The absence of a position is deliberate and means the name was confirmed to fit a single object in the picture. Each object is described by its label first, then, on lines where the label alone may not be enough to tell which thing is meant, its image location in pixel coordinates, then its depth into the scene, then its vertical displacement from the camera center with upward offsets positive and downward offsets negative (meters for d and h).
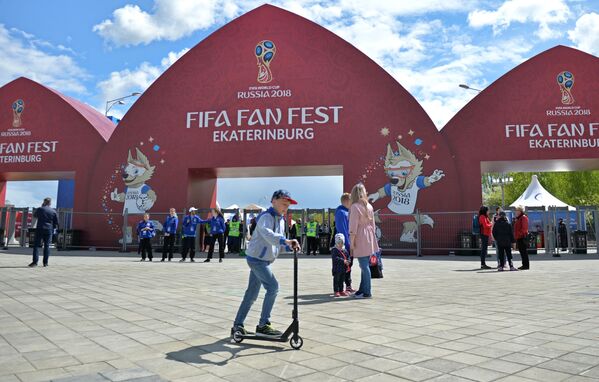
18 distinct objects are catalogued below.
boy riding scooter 4.54 -0.21
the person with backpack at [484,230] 12.86 +0.20
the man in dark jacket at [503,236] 12.29 +0.04
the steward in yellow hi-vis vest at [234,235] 21.45 -0.03
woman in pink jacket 7.42 +0.03
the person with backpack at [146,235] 16.16 -0.06
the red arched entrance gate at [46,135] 24.03 +5.21
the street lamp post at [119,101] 35.94 +10.45
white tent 28.16 +2.57
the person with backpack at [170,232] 15.89 +0.06
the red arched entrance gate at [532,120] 20.88 +5.42
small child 7.77 -0.50
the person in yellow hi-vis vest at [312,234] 21.23 +0.06
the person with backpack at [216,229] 15.47 +0.17
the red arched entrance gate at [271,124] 20.89 +5.31
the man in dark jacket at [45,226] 12.36 +0.17
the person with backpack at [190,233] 15.75 +0.03
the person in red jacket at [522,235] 12.77 +0.07
